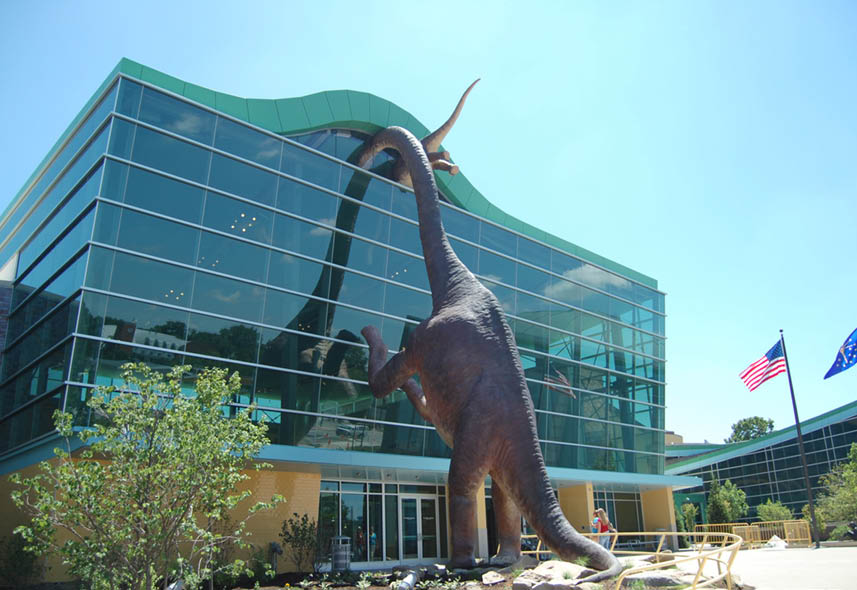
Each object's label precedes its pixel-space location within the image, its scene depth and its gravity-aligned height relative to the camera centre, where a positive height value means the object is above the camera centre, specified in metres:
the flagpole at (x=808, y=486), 21.27 +0.99
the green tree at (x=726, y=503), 34.59 +0.69
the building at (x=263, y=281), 14.52 +5.53
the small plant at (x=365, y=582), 9.13 -0.89
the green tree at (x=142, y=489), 6.90 +0.26
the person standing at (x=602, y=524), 15.50 -0.19
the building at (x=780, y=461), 40.12 +3.48
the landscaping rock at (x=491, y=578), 8.54 -0.77
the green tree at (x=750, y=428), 76.25 +9.61
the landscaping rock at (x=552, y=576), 7.38 -0.67
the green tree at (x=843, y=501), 27.92 +0.63
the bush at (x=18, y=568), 12.20 -0.93
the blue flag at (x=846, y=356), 22.19 +5.05
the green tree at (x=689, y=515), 41.62 +0.05
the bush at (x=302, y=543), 15.34 -0.61
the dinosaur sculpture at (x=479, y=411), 9.05 +1.42
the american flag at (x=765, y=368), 24.11 +5.08
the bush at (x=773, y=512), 38.09 +0.22
